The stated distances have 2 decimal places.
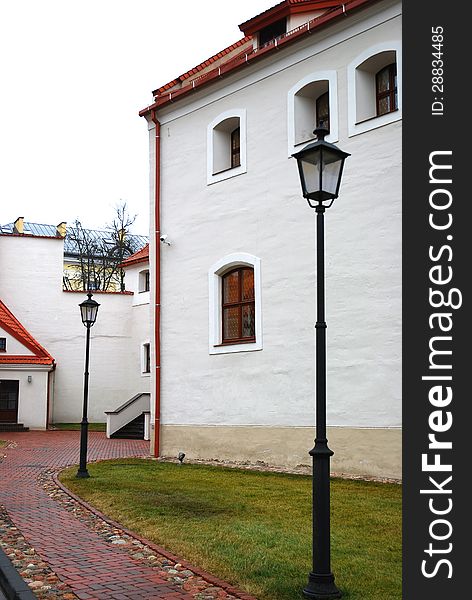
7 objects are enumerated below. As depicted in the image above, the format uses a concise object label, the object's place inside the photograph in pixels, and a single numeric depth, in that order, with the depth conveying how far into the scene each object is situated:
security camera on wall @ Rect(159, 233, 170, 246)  17.75
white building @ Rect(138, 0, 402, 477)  13.12
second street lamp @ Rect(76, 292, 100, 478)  13.99
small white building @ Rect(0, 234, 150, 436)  34.69
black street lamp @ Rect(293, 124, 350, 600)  6.09
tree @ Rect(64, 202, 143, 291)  48.16
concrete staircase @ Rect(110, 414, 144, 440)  26.78
